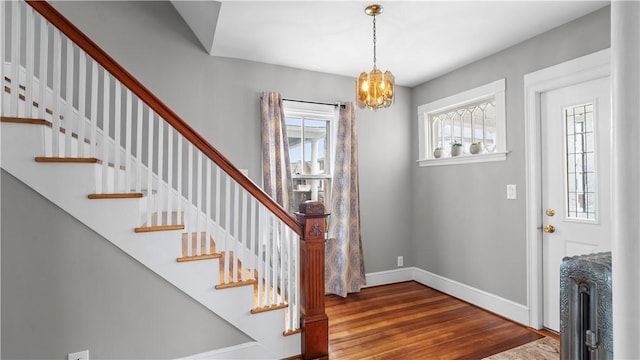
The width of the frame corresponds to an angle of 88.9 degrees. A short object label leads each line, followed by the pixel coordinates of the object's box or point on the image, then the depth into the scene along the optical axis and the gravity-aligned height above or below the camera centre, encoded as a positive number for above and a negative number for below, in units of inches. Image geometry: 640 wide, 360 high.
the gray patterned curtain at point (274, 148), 132.8 +14.4
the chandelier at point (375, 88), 98.2 +28.7
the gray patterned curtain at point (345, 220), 147.6 -17.0
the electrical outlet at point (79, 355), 72.6 -38.3
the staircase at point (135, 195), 70.6 -2.5
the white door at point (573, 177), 97.3 +1.2
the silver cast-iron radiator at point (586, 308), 28.3 -11.8
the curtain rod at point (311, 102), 145.4 +36.8
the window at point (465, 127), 126.9 +24.3
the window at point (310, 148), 148.0 +16.3
